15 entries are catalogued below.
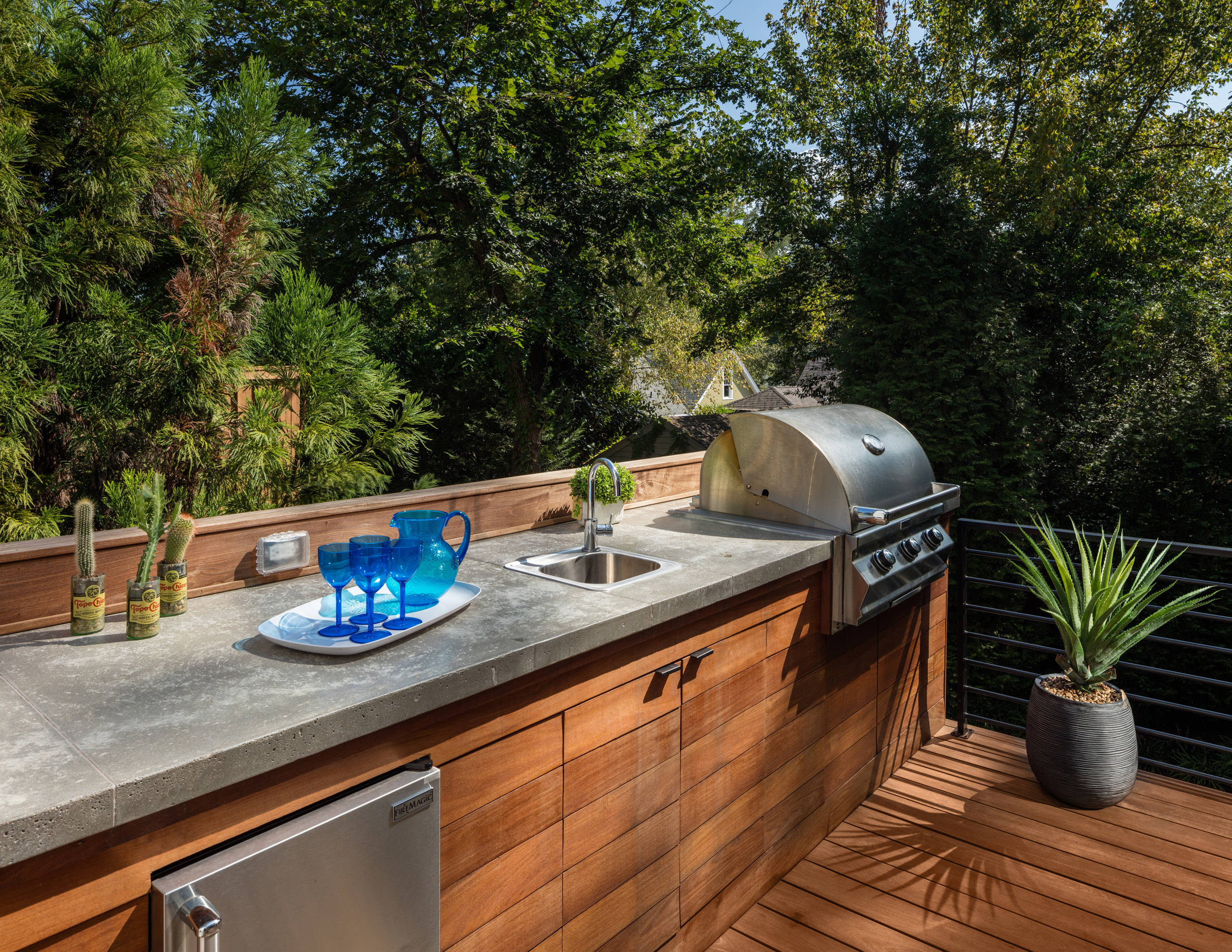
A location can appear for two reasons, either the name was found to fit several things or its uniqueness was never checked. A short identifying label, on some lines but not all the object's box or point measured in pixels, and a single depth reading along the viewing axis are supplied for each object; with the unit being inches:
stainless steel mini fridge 35.8
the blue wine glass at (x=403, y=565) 56.1
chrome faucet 85.1
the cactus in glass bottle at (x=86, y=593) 54.4
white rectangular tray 51.2
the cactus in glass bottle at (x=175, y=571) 58.4
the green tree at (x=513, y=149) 288.4
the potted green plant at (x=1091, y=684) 91.4
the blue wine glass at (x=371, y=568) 53.9
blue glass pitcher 60.4
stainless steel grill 88.7
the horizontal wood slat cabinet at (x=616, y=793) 35.9
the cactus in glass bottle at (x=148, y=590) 54.1
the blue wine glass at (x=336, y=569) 54.2
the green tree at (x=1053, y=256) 301.4
